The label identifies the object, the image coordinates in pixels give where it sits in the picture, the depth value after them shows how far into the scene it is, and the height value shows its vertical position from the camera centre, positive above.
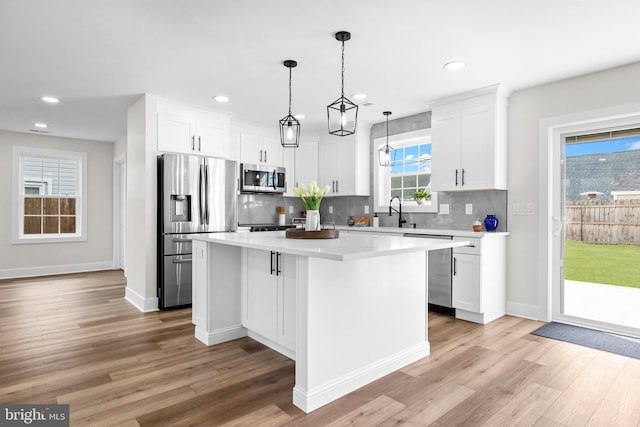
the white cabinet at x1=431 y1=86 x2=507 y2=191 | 3.90 +0.79
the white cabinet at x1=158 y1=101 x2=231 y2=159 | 4.37 +1.03
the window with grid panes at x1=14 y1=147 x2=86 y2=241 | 6.32 +0.33
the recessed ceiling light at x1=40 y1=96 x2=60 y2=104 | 4.29 +1.34
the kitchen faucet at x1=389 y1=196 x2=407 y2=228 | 5.07 +0.01
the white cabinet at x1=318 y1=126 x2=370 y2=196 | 5.49 +0.74
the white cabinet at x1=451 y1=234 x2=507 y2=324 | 3.72 -0.70
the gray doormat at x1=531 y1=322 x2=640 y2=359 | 3.01 -1.11
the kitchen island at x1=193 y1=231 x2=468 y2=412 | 2.13 -0.64
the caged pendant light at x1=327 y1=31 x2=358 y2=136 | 2.58 +1.31
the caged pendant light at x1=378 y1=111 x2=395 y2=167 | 5.22 +0.84
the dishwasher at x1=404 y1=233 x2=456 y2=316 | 3.98 -0.72
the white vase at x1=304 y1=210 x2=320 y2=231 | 2.86 -0.06
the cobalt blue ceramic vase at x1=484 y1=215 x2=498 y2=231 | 3.99 -0.11
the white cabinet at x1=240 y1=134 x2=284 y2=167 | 5.54 +0.97
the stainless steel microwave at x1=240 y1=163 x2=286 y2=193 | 5.46 +0.52
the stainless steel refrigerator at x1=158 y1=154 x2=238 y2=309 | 4.24 +0.02
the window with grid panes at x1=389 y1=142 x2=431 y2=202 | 5.01 +0.59
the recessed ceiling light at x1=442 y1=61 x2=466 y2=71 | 3.25 +1.31
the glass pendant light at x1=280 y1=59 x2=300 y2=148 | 2.94 +0.75
